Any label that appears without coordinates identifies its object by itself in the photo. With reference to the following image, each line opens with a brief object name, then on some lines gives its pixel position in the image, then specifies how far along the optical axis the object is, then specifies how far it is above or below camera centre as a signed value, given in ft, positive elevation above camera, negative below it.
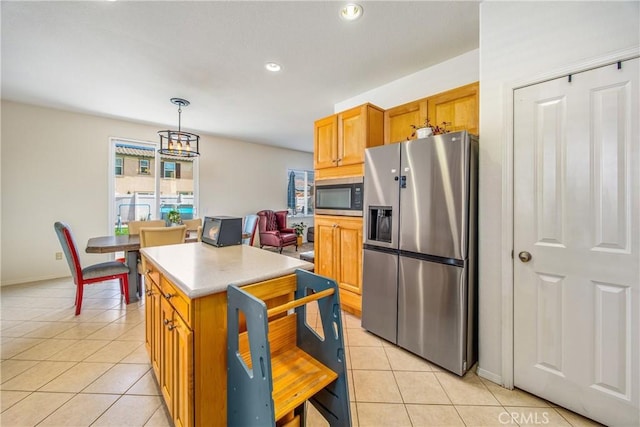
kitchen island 3.38 -1.56
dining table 9.05 -1.29
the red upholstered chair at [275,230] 19.15 -1.34
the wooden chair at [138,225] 11.89 -0.58
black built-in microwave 8.47 +0.63
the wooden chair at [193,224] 13.73 -0.61
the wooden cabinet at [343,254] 8.57 -1.42
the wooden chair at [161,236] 9.33 -0.87
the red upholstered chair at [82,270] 8.70 -2.09
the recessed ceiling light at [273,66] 8.54 +4.99
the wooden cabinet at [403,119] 8.11 +3.17
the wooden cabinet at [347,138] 8.45 +2.64
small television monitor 6.23 -0.46
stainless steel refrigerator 5.79 -0.83
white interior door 4.38 -0.50
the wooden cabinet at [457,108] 7.02 +3.09
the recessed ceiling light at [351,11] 5.97 +4.83
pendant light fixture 10.47 +2.78
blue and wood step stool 2.86 -1.97
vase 6.83 +2.20
